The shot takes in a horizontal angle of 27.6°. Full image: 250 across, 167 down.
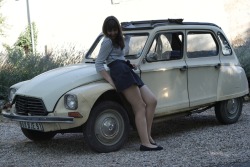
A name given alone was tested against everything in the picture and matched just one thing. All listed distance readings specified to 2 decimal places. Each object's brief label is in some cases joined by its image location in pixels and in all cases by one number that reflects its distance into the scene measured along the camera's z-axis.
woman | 6.82
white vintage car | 6.69
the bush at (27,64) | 10.80
